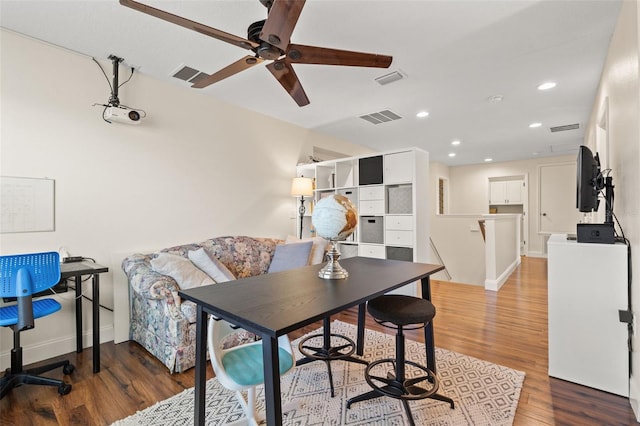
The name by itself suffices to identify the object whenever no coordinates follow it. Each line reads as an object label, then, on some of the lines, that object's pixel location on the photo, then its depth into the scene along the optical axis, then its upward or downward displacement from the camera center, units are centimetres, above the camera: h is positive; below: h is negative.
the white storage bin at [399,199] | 362 +16
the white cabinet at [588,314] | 188 -69
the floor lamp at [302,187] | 426 +38
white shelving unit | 357 +15
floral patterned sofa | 219 -80
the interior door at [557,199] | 718 +31
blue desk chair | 176 -50
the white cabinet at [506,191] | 798 +56
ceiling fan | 137 +94
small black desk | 212 -47
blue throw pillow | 346 -50
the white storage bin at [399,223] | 360 -13
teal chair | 133 -74
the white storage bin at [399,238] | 359 -31
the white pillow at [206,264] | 263 -45
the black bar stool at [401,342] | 155 -72
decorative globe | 163 -3
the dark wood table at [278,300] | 100 -37
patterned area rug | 166 -116
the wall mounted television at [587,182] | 215 +21
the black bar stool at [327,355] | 202 -99
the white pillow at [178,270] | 237 -45
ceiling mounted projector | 269 +92
